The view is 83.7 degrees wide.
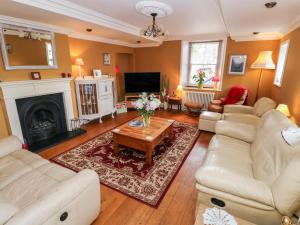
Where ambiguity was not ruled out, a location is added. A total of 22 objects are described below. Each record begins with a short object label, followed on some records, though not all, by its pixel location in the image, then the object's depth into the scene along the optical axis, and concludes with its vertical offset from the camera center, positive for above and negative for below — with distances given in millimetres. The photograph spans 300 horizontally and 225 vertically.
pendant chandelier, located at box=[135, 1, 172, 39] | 2480 +934
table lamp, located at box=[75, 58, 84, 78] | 4043 +225
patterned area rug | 2195 -1454
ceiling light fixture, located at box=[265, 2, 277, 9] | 2170 +869
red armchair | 4434 -715
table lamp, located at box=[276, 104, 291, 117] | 2541 -553
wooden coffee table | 2635 -1022
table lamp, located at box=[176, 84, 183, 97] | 5480 -583
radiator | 5301 -788
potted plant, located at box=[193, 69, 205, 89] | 5316 -192
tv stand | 5727 -890
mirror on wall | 2850 +420
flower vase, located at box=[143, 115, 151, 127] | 3020 -875
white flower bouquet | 2863 -553
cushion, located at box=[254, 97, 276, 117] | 3078 -634
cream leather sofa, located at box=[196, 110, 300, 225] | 1224 -925
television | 5681 -345
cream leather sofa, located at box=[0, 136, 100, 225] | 1132 -1033
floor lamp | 4023 +259
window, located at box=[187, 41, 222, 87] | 5207 +425
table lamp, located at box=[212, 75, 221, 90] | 5082 -241
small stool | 5065 -1056
